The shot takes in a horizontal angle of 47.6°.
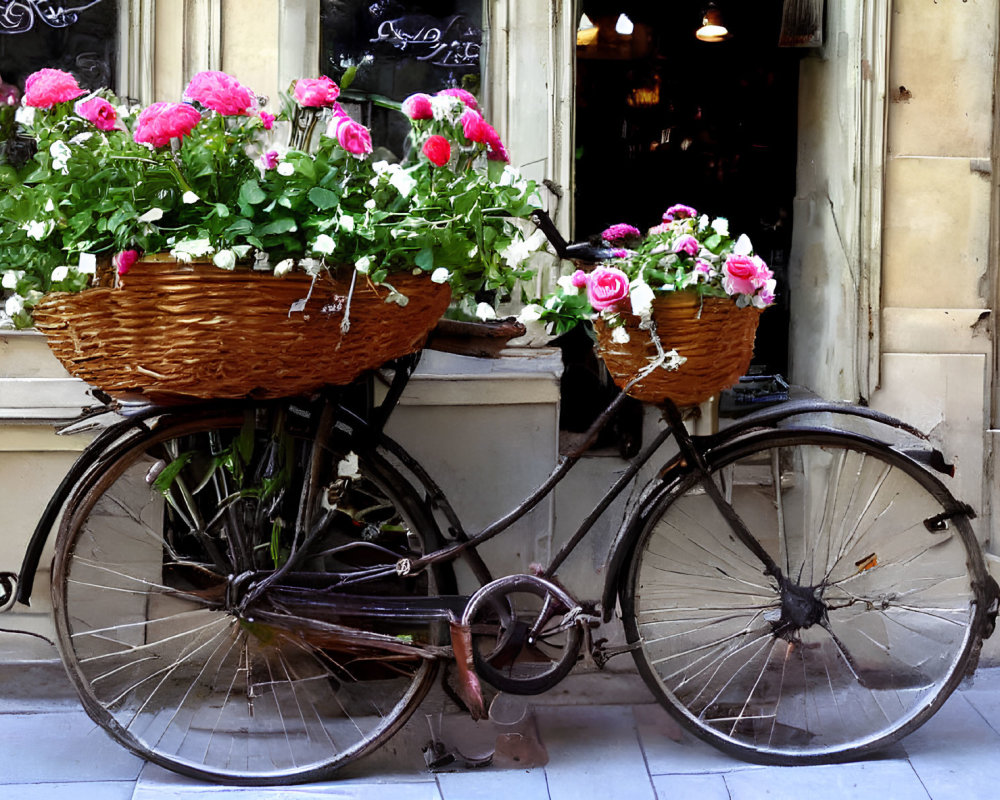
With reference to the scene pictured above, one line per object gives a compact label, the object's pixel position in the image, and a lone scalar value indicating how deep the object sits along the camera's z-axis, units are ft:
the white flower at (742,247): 9.79
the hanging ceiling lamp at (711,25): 21.98
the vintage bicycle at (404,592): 10.93
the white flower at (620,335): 9.61
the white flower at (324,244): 9.04
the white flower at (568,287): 9.90
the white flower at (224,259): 8.96
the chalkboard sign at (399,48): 13.25
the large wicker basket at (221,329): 9.27
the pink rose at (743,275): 9.55
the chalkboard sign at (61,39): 12.85
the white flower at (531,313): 9.79
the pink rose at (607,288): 9.50
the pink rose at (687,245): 9.80
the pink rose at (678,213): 10.64
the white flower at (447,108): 9.53
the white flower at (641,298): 9.43
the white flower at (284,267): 9.14
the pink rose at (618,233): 10.59
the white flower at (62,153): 9.13
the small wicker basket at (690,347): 9.72
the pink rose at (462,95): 9.67
